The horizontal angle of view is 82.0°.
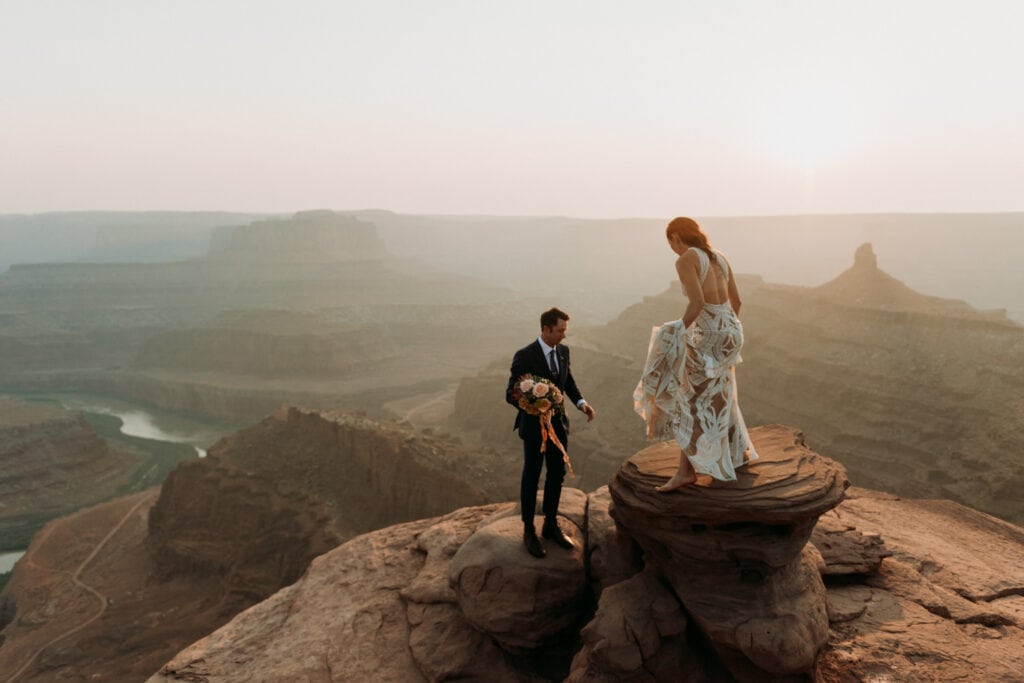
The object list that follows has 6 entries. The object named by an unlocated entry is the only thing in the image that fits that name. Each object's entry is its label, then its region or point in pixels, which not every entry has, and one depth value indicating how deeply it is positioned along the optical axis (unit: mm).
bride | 5887
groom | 6746
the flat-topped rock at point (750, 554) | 5426
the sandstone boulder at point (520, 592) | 6766
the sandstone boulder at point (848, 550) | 6957
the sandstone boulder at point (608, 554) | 7152
